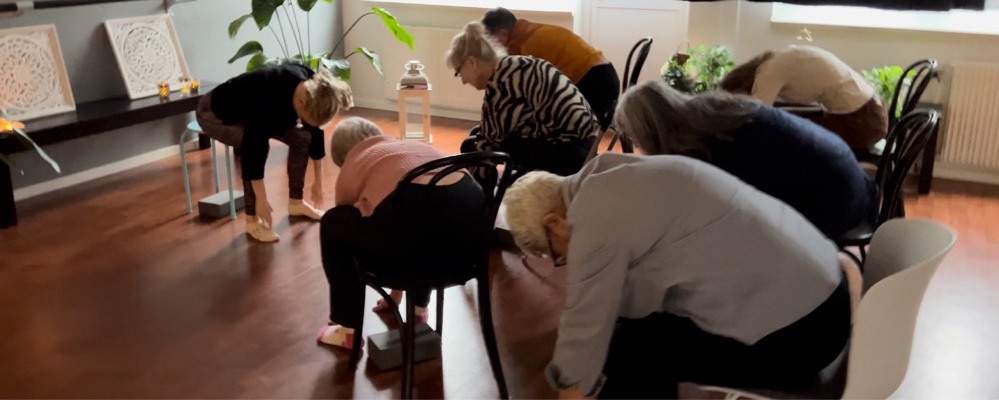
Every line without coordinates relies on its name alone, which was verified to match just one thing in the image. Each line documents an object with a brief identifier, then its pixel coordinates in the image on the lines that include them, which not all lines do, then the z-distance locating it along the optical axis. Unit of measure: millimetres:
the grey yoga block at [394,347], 2818
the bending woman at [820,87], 3564
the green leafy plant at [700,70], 4449
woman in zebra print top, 3615
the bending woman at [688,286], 1871
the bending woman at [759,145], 2285
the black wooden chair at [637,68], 4071
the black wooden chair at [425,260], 2453
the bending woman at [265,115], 3779
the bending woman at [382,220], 2502
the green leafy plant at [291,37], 5211
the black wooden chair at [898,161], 2768
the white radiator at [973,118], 4742
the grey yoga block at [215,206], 4270
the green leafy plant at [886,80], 4547
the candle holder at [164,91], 4871
